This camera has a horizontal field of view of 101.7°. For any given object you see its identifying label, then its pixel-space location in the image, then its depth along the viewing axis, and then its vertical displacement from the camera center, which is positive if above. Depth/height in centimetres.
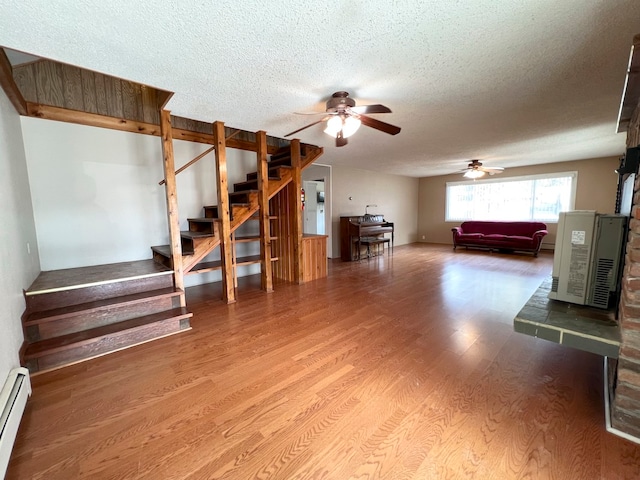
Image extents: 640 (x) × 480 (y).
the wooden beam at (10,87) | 209 +118
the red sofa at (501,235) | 629 -64
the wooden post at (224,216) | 340 -2
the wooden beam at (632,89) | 128 +79
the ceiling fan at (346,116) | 244 +95
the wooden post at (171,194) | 296 +24
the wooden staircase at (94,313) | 216 -92
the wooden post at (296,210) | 424 +6
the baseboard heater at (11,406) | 126 -106
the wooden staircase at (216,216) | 333 -4
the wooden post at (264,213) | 383 +1
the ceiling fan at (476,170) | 604 +96
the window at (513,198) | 668 +37
